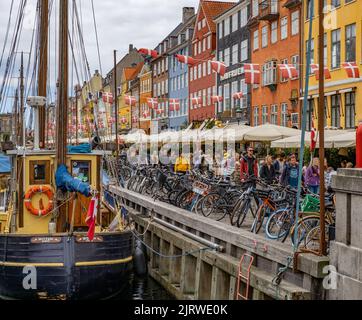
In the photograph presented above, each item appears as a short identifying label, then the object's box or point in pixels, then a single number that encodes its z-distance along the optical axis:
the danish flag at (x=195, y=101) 40.12
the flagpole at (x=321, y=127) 9.84
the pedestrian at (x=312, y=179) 16.39
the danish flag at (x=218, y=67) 26.55
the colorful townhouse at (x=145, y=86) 92.60
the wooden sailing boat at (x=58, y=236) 13.01
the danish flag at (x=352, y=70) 26.17
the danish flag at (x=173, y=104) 43.06
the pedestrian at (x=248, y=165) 21.09
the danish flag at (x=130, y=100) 46.12
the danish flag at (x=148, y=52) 24.56
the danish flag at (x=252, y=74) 27.27
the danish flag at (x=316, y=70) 27.27
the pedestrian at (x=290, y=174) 19.28
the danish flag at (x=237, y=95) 37.68
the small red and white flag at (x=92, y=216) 12.27
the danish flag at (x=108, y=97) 38.86
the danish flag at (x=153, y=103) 44.18
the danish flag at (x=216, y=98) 38.67
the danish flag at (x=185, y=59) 25.95
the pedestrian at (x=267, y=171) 19.81
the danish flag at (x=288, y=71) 26.70
